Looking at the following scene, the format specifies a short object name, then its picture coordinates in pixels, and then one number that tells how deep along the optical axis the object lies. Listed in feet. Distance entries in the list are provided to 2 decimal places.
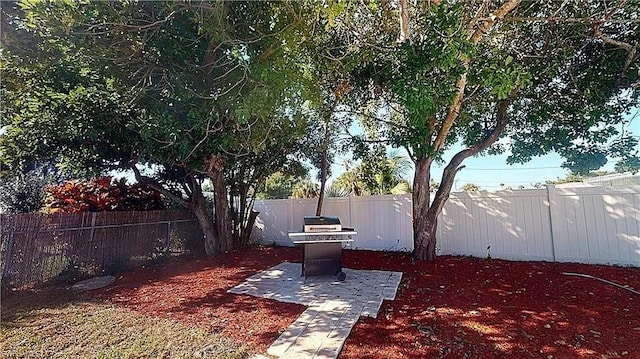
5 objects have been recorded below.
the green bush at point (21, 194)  25.50
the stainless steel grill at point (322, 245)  17.06
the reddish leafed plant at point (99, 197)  22.59
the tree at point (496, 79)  12.71
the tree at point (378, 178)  31.19
